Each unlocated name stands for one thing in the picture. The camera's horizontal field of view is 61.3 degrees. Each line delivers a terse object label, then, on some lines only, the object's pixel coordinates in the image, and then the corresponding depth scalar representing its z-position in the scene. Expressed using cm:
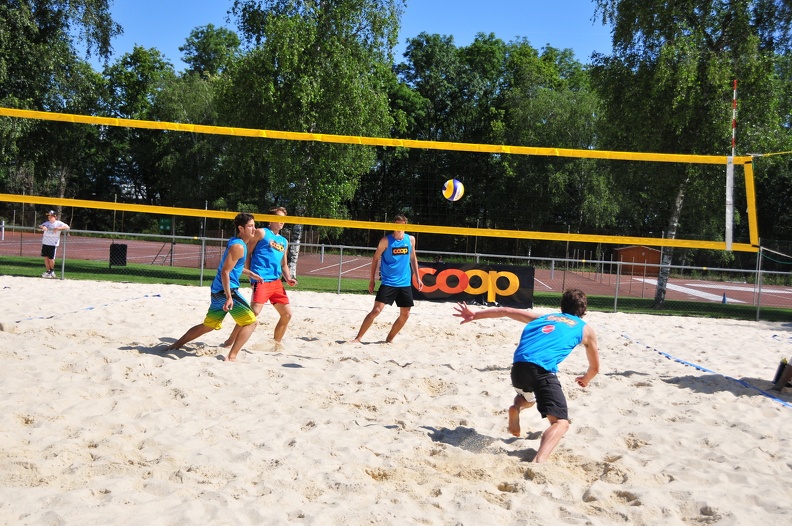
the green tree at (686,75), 1595
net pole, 791
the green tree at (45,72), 1638
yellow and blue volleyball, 1033
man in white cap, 1354
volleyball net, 855
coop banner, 1281
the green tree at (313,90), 1681
